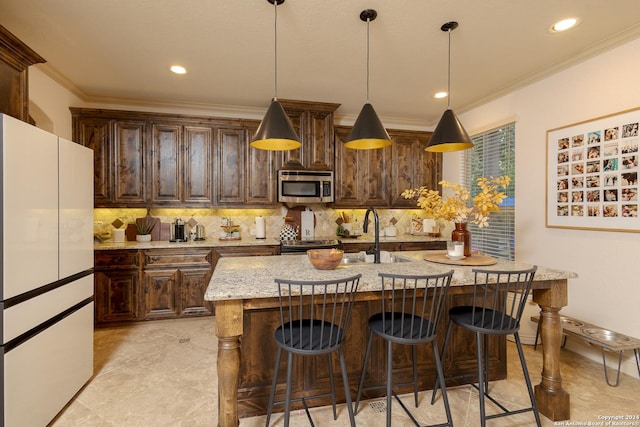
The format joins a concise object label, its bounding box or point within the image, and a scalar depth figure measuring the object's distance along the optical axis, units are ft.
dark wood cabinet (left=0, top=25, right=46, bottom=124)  6.83
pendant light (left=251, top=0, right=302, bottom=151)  6.81
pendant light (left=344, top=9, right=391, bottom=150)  7.58
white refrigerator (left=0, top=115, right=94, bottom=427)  5.45
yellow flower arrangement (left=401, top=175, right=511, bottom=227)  7.79
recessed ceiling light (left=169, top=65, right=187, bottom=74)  10.47
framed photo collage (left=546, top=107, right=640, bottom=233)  8.59
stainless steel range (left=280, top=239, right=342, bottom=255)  13.29
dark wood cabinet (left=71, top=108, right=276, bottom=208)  13.05
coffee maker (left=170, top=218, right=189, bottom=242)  13.83
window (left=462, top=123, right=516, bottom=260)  12.55
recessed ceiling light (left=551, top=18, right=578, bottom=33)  8.01
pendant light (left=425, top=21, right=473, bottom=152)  7.74
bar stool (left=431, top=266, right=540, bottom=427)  6.05
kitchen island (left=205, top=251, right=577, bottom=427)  5.55
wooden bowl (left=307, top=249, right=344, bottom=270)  6.87
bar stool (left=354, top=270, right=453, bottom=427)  5.75
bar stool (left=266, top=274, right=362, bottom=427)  5.37
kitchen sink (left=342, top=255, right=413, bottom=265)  8.52
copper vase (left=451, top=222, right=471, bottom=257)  8.29
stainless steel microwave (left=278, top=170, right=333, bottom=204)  14.19
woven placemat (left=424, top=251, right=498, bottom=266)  7.64
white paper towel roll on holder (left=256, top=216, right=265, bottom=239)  14.82
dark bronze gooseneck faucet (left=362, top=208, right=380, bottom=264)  7.94
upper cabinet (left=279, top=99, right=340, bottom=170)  14.11
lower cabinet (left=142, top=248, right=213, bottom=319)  12.51
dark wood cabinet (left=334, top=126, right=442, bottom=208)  15.34
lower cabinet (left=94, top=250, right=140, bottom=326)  12.05
